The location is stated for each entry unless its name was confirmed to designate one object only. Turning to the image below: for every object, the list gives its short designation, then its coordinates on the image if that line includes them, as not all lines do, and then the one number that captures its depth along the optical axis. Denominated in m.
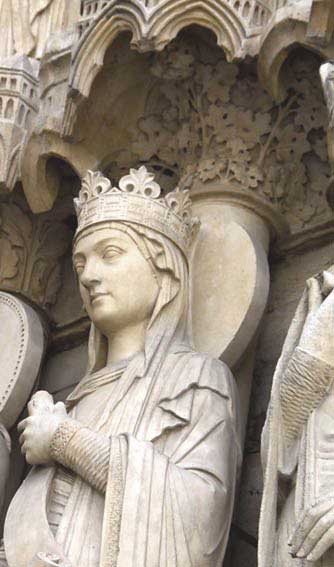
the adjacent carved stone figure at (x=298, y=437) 8.57
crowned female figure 9.30
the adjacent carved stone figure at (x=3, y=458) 11.02
